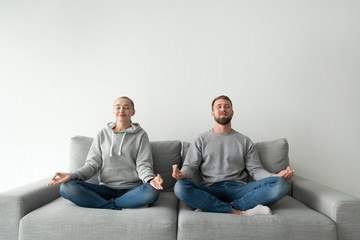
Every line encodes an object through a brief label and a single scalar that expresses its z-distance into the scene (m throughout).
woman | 1.65
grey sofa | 1.42
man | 1.62
